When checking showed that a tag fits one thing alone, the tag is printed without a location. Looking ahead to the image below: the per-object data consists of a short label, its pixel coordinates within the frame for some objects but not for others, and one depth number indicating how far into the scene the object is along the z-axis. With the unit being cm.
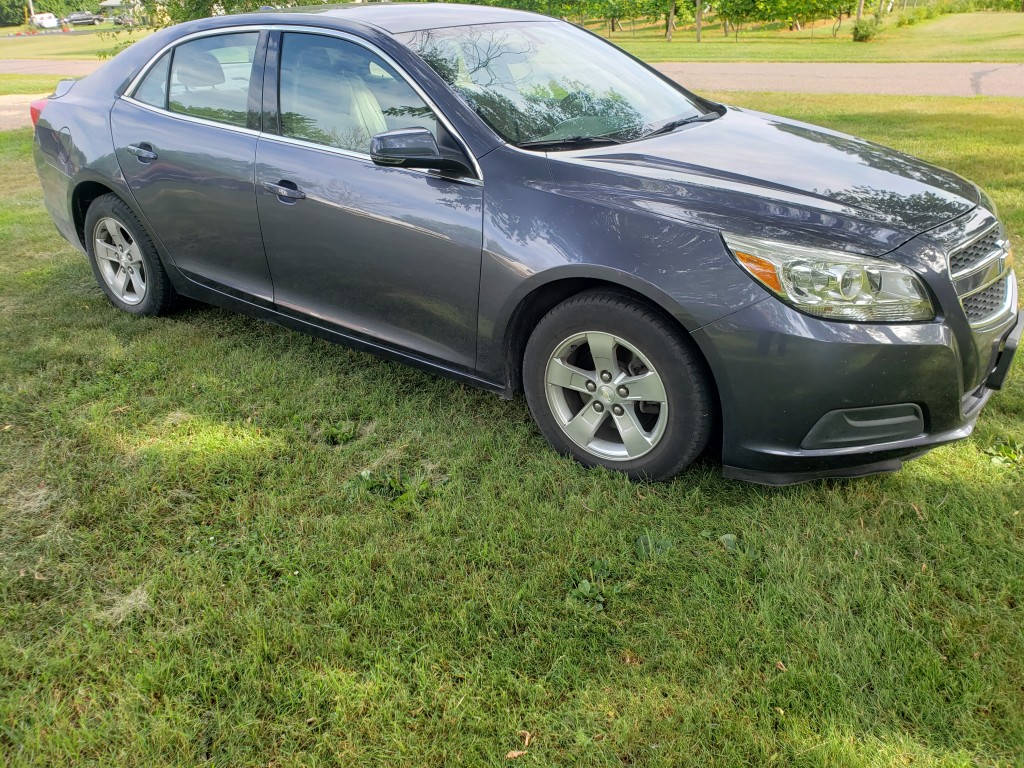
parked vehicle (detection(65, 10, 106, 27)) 6134
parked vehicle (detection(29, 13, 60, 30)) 6038
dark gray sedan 267
